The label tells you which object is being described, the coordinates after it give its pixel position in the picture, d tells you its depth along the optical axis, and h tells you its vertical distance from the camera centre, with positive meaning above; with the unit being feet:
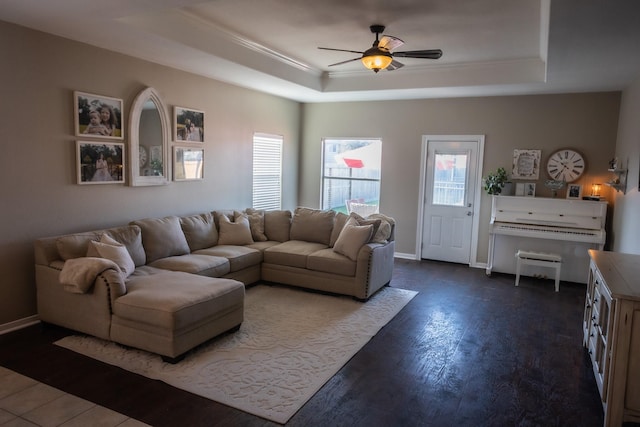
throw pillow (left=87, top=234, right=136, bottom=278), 12.34 -2.53
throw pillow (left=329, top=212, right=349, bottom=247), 18.25 -2.27
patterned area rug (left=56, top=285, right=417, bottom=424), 9.67 -4.86
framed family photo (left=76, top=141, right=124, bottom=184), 13.96 +0.04
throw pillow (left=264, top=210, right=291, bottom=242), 19.36 -2.49
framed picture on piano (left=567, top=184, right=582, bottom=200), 19.19 -0.50
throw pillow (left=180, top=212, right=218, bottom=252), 16.67 -2.48
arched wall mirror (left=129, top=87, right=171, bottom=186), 15.55 +0.90
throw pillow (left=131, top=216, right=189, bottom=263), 14.78 -2.49
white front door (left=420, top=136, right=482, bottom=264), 22.03 -1.11
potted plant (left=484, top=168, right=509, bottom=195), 20.52 -0.19
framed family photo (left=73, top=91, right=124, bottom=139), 13.74 +1.55
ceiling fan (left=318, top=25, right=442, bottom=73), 12.84 +3.56
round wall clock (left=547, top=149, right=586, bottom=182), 19.47 +0.64
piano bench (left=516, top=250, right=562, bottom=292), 18.34 -3.45
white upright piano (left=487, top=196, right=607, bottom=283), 18.42 -2.22
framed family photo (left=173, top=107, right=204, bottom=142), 17.52 +1.73
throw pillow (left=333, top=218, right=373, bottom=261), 16.21 -2.52
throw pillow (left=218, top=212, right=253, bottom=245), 17.92 -2.63
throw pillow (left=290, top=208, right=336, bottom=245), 18.69 -2.36
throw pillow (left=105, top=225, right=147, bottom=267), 13.76 -2.38
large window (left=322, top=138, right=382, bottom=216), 24.63 -0.14
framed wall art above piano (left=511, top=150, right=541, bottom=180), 20.30 +0.65
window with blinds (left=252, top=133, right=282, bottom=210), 22.72 -0.13
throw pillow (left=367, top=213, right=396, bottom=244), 17.11 -2.27
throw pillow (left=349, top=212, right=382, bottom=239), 16.92 -1.91
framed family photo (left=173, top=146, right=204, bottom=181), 17.71 +0.13
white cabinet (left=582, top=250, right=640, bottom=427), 8.26 -3.25
